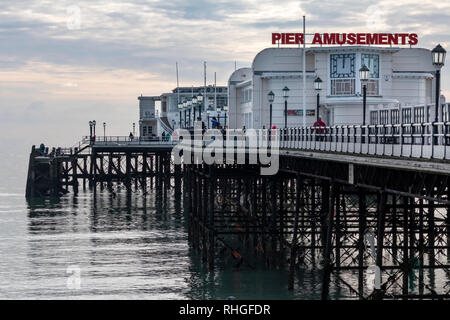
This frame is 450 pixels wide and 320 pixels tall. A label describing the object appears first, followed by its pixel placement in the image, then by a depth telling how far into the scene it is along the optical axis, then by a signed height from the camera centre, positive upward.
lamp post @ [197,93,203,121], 63.09 +1.11
